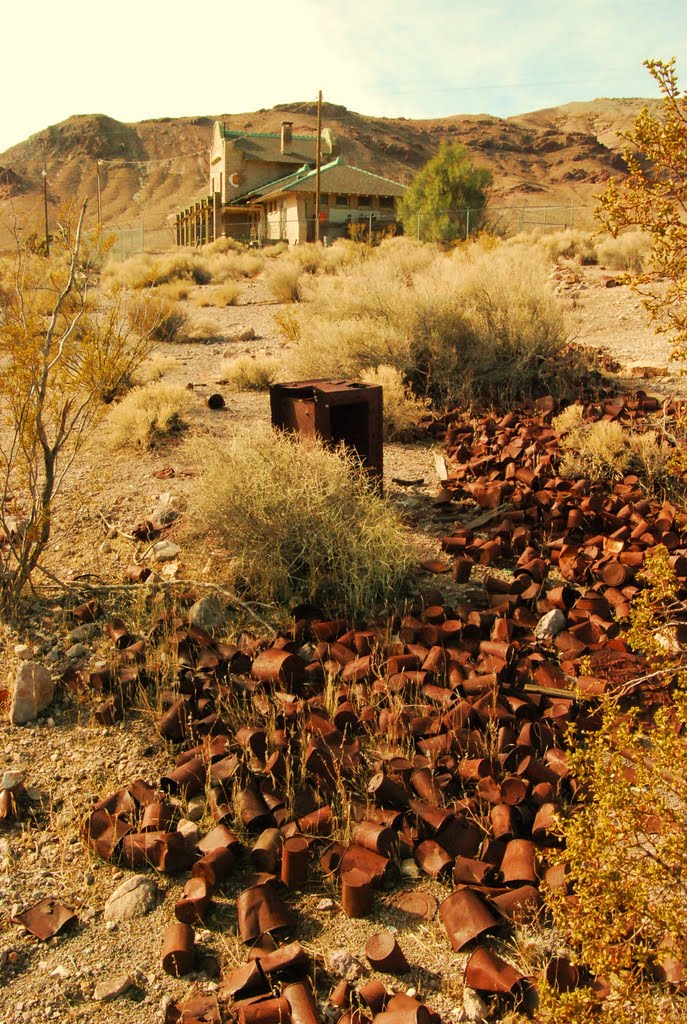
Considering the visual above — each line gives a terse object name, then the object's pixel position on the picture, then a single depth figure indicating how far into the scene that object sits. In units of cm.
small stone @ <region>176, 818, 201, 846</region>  323
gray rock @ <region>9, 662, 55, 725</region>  396
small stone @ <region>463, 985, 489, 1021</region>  238
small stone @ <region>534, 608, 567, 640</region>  432
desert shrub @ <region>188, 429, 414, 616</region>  478
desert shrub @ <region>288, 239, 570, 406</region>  874
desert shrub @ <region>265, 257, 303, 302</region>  2028
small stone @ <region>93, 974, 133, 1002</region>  252
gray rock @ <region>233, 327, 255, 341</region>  1437
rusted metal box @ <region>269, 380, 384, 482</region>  573
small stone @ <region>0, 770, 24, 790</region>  349
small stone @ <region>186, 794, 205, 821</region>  335
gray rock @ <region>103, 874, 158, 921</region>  288
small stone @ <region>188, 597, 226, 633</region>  463
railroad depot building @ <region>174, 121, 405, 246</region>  4478
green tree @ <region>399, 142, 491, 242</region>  3803
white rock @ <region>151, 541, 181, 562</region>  538
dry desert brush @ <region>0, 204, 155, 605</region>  488
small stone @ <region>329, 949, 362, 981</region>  255
